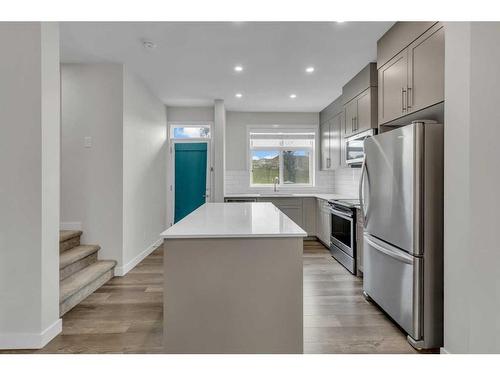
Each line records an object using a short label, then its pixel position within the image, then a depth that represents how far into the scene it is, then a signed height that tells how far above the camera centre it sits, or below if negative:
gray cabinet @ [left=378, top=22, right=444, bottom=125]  2.27 +0.95
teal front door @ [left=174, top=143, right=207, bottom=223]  6.08 +0.12
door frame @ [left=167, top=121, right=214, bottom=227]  6.01 +0.34
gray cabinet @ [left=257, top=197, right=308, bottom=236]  5.69 -0.45
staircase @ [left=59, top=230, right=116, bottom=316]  2.78 -0.96
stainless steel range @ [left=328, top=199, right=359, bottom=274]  3.73 -0.66
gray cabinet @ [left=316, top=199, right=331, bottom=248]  4.97 -0.67
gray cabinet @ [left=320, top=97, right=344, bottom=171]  5.00 +0.88
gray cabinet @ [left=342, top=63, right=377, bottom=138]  3.64 +1.08
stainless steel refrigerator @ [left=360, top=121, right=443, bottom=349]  2.11 -0.35
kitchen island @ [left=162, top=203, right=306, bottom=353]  1.76 -0.64
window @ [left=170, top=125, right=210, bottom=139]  6.11 +1.05
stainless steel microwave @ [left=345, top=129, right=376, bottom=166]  3.87 +0.50
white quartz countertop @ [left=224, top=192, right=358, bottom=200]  5.42 -0.23
